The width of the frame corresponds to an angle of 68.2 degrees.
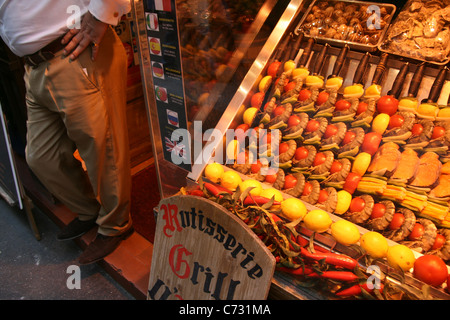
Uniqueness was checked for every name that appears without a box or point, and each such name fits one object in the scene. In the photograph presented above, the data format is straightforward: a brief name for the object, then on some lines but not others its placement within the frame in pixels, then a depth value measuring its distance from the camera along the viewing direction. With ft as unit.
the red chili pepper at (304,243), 4.20
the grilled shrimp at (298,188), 4.92
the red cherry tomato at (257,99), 5.96
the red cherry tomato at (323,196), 4.79
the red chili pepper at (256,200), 4.48
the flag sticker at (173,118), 6.17
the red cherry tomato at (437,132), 4.83
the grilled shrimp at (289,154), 5.30
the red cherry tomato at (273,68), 6.15
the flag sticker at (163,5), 5.05
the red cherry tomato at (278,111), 5.67
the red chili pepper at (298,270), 3.87
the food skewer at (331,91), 5.53
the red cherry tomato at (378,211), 4.45
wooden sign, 3.35
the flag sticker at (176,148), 6.54
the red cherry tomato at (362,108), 5.33
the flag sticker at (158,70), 5.78
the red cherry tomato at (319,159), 5.10
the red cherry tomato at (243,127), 5.76
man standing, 5.53
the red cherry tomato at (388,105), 5.23
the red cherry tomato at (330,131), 5.31
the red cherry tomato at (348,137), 5.16
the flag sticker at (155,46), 5.56
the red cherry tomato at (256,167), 5.41
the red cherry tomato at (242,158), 5.48
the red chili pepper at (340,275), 3.72
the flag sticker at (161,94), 6.02
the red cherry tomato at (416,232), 4.22
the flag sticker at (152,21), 5.35
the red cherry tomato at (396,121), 5.05
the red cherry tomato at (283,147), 5.39
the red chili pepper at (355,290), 3.64
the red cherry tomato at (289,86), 5.93
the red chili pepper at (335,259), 3.88
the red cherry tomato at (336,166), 4.99
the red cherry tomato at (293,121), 5.49
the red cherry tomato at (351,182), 4.80
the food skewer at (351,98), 5.35
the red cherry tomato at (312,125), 5.40
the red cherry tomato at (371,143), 4.98
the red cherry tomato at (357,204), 4.58
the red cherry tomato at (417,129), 4.96
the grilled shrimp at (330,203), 4.66
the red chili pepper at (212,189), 4.73
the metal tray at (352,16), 5.97
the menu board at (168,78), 5.25
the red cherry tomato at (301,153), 5.25
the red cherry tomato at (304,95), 5.75
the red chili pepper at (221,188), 4.91
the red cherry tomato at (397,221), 4.33
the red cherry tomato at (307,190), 4.92
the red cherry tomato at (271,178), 5.24
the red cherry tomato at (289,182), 5.08
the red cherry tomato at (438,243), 4.15
